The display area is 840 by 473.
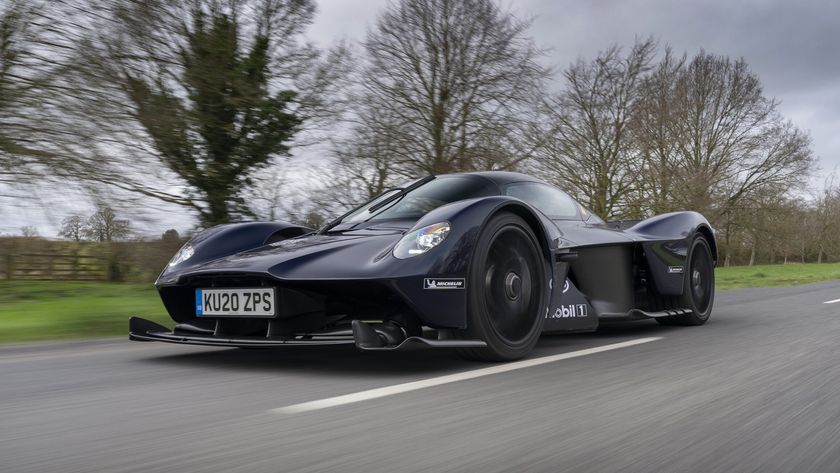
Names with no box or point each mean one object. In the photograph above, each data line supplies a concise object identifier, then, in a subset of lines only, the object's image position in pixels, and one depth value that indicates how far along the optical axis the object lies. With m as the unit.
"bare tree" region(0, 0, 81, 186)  7.89
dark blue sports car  3.49
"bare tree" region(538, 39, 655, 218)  22.17
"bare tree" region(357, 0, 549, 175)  15.23
